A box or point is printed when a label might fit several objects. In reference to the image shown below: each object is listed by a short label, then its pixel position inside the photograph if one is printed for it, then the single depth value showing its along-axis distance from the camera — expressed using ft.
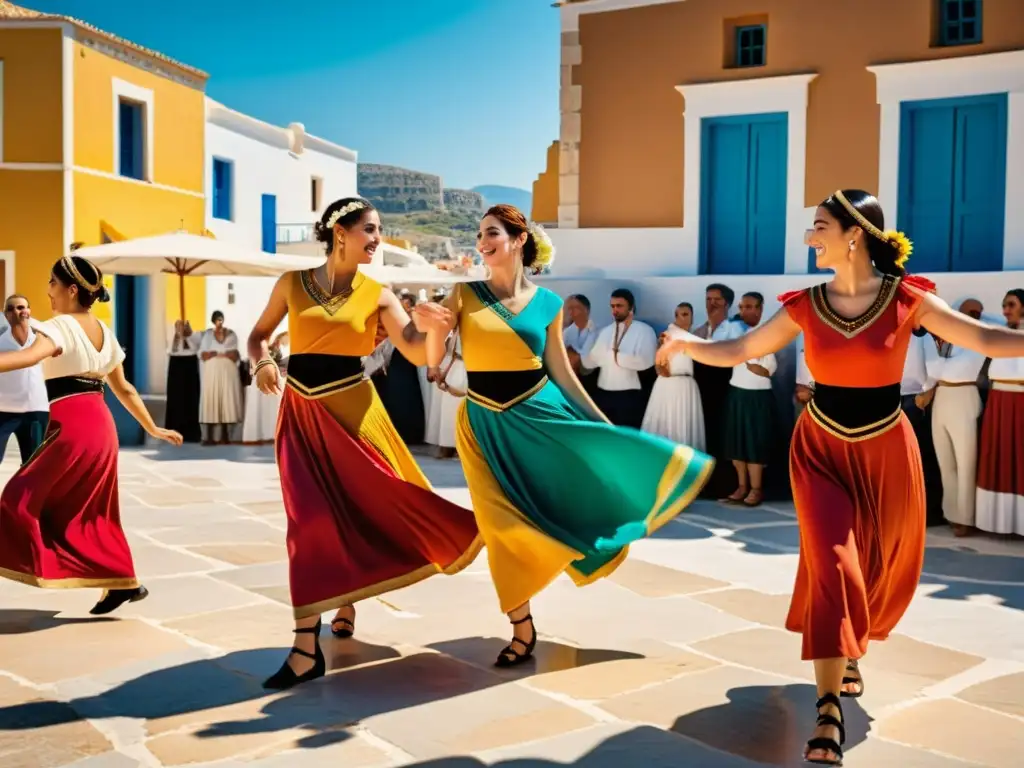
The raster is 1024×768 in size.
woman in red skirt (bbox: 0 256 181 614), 19.08
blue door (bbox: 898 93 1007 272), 44.62
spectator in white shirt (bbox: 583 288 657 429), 36.58
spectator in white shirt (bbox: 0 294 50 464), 31.89
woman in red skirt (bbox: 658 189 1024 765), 14.15
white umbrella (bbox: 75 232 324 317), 46.93
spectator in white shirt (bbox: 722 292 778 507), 33.55
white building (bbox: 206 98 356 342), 92.38
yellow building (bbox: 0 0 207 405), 71.00
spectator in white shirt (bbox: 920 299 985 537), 28.94
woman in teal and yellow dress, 17.24
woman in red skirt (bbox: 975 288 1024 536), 27.91
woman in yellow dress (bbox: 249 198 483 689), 16.61
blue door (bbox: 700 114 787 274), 49.03
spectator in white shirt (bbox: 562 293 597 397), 38.06
